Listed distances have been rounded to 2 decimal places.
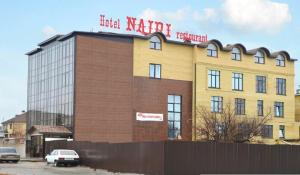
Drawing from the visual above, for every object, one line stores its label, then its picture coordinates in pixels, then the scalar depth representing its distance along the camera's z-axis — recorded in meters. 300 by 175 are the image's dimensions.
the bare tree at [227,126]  60.78
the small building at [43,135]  62.59
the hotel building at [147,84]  63.62
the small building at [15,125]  134.12
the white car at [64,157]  44.88
